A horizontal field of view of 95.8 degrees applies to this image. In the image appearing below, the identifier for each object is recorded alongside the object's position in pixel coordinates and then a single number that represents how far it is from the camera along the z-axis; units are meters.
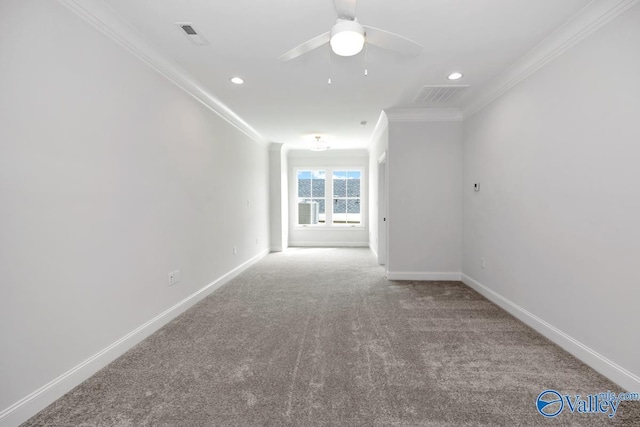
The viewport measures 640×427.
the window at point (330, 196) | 8.01
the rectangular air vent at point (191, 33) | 2.23
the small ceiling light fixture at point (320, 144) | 6.09
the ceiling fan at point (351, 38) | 1.55
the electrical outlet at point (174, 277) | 2.94
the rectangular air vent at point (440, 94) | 3.46
